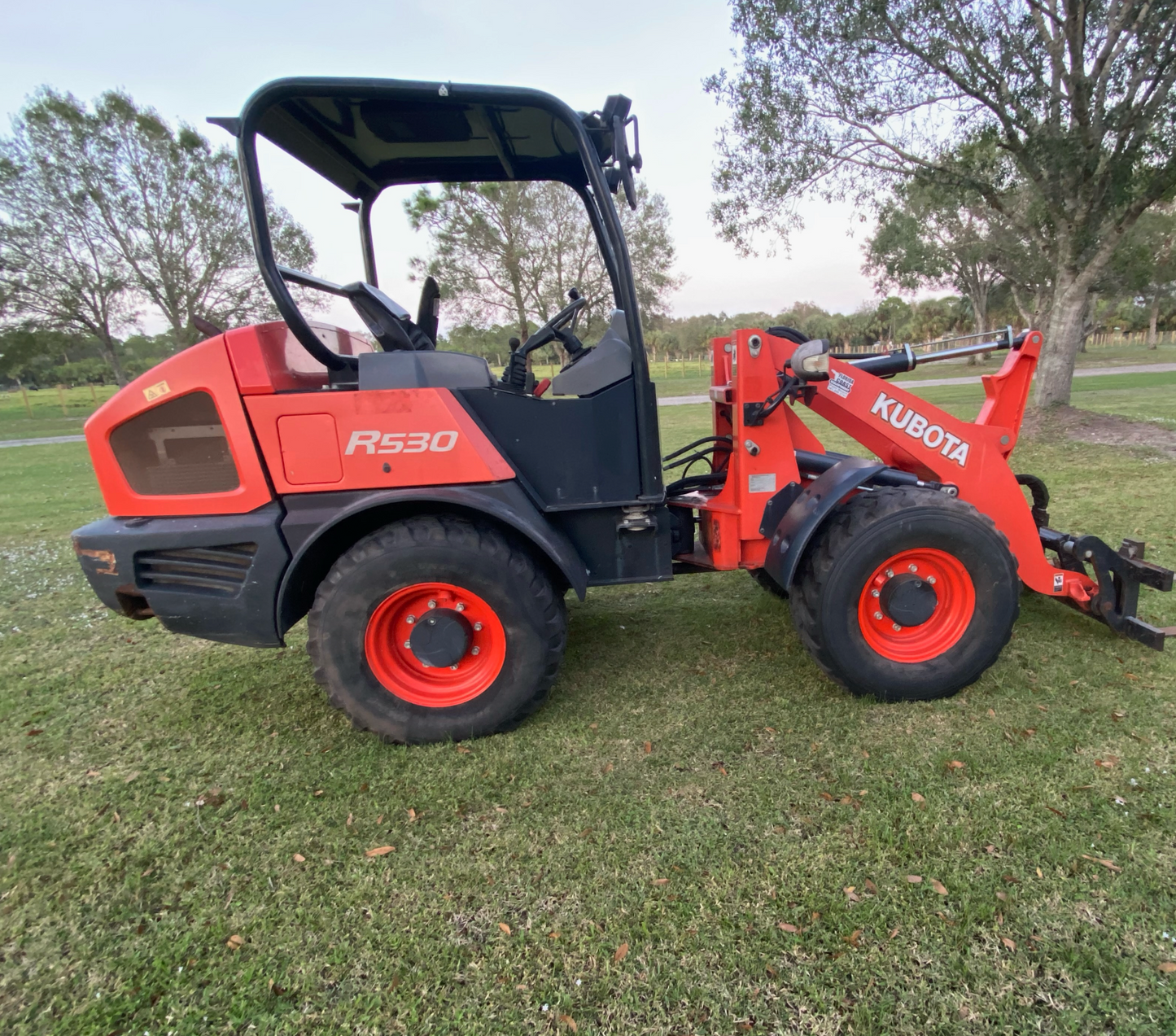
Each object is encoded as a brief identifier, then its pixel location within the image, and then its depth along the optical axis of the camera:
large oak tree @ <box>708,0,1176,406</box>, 8.23
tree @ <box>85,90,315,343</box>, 22.03
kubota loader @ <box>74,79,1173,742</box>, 2.57
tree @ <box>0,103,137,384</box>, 21.09
